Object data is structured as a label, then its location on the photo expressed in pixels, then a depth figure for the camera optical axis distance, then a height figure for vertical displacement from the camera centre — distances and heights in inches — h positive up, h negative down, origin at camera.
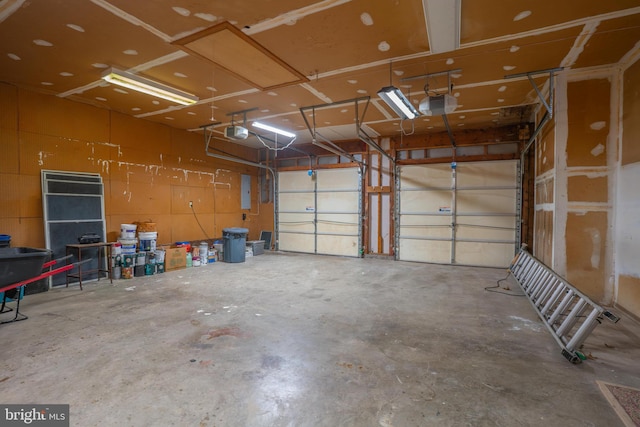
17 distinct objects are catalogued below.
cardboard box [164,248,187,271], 251.6 -46.2
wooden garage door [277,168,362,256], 337.4 -6.8
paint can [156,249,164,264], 243.3 -41.7
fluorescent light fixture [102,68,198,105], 157.4 +68.9
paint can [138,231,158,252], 239.3 -28.1
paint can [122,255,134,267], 221.8 -41.5
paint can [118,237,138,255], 223.6 -30.1
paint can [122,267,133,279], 222.5 -50.3
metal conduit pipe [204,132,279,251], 373.7 +0.8
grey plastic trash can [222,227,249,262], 292.4 -37.6
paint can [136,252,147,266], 231.1 -41.1
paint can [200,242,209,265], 280.5 -45.9
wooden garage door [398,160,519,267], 274.4 -6.8
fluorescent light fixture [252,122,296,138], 231.0 +63.3
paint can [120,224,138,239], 225.5 -19.4
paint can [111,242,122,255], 220.0 -31.7
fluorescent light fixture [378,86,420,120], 147.2 +55.9
